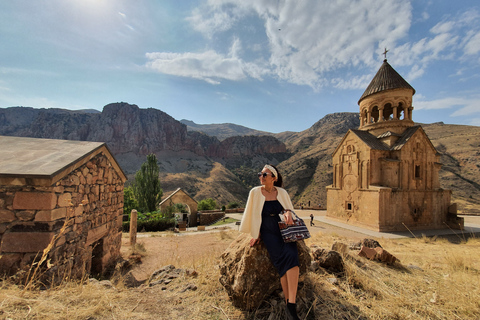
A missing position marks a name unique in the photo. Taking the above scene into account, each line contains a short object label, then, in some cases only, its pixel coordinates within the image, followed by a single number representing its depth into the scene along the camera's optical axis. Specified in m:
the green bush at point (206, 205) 27.73
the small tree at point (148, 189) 25.34
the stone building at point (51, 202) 3.22
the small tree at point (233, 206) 29.49
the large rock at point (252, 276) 2.63
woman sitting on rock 2.38
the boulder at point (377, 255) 4.70
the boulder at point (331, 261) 3.81
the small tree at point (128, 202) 23.02
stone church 13.66
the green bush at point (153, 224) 15.29
